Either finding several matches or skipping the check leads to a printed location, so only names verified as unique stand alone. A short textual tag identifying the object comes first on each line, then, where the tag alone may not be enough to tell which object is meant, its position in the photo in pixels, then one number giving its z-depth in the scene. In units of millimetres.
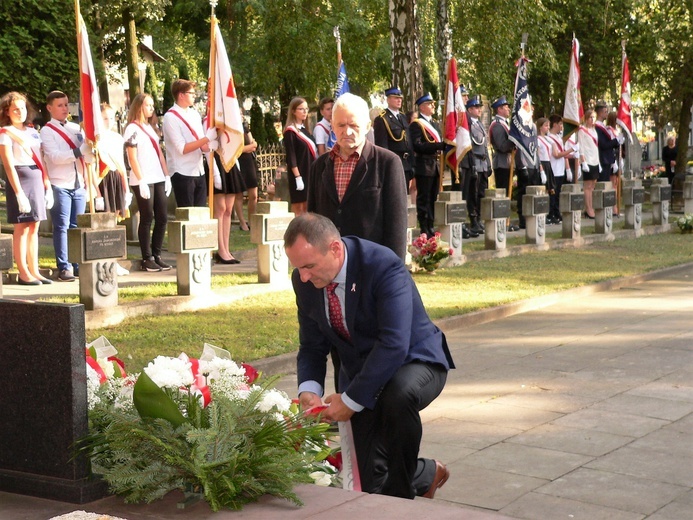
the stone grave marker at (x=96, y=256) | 11031
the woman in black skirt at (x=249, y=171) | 17359
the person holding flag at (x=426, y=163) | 17875
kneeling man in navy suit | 5137
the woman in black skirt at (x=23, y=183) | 12523
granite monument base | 4527
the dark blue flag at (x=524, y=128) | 20547
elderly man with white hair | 7098
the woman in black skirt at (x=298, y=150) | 16125
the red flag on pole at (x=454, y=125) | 19422
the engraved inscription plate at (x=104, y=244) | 11062
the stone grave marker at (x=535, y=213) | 18438
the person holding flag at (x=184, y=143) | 13688
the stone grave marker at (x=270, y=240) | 13211
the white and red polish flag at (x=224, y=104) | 14180
